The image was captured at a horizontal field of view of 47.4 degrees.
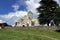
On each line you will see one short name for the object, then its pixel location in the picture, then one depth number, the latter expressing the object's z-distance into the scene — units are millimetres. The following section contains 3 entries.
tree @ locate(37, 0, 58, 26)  34712
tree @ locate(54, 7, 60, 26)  28322
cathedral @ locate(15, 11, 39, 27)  50655
